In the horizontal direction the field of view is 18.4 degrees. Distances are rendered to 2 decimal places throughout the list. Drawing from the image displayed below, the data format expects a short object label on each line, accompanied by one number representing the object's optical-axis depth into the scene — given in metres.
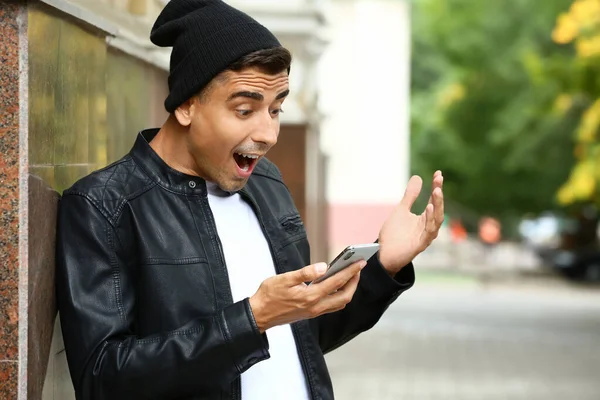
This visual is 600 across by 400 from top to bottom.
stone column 3.90
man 3.68
